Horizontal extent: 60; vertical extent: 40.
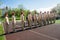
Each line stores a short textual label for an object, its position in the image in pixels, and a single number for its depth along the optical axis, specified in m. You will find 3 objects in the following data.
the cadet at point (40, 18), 7.37
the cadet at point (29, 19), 6.45
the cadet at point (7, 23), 5.41
